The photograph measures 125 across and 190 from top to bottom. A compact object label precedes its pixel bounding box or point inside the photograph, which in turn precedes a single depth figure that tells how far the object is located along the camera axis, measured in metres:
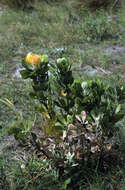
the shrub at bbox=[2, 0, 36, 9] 5.64
